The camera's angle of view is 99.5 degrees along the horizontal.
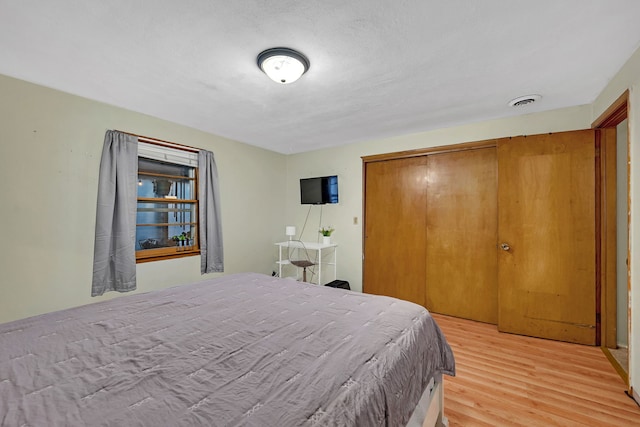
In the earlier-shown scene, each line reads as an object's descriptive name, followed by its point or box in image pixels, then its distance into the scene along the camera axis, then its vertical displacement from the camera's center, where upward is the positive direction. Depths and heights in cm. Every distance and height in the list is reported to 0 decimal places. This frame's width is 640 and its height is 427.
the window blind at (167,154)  309 +74
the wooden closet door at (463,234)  324 -24
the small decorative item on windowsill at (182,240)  351 -33
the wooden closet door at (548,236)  268 -22
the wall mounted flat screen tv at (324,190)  431 +41
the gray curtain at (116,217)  269 -2
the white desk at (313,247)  409 -55
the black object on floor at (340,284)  383 -99
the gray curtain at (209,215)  354 +0
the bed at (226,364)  85 -61
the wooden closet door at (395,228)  371 -19
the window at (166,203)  317 +15
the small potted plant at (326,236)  425 -33
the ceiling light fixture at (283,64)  181 +106
